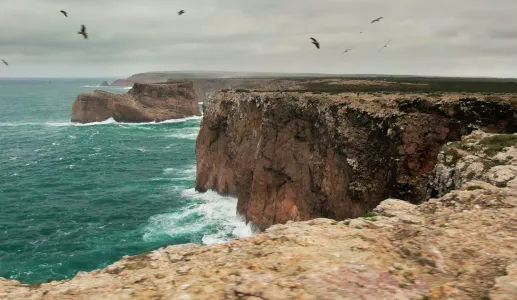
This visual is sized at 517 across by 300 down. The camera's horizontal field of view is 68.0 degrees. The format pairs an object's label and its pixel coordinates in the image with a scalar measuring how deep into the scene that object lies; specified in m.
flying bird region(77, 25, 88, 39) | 21.36
